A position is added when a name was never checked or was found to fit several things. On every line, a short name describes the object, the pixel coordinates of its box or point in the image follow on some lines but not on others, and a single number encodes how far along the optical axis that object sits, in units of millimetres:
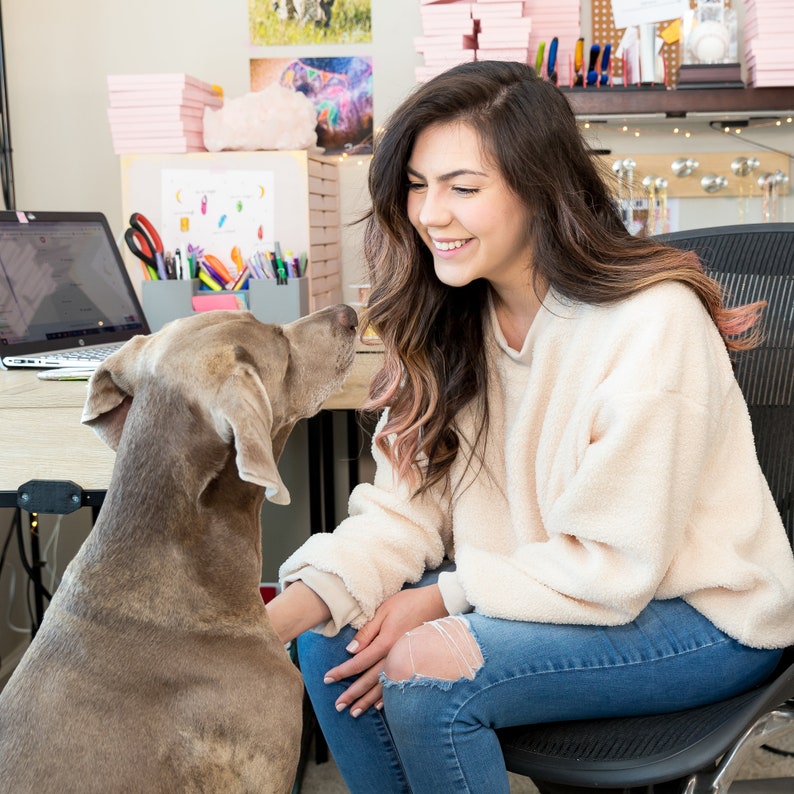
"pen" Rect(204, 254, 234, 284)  2096
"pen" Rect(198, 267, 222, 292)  2088
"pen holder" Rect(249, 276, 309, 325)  2016
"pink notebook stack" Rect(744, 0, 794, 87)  2055
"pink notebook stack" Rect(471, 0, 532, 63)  2055
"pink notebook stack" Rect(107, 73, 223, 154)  2092
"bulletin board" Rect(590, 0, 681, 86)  2283
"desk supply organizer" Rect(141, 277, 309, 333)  2018
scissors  2105
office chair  1079
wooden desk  1486
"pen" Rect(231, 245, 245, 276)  2146
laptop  1827
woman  1146
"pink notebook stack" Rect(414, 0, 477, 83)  2070
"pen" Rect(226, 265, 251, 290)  2090
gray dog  984
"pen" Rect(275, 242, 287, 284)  2049
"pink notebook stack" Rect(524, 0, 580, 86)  2215
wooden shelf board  2111
